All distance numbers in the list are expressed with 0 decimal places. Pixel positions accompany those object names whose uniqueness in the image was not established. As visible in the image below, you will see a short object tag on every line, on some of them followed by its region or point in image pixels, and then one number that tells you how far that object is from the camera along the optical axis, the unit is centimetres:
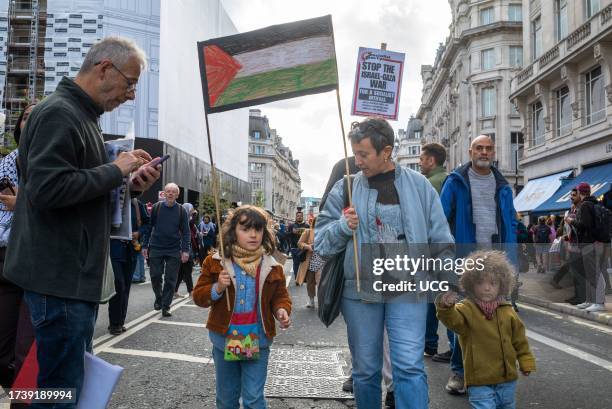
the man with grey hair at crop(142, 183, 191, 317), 866
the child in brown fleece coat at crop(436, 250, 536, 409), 344
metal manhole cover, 443
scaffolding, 4175
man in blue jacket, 470
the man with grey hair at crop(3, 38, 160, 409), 221
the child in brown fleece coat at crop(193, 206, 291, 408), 331
